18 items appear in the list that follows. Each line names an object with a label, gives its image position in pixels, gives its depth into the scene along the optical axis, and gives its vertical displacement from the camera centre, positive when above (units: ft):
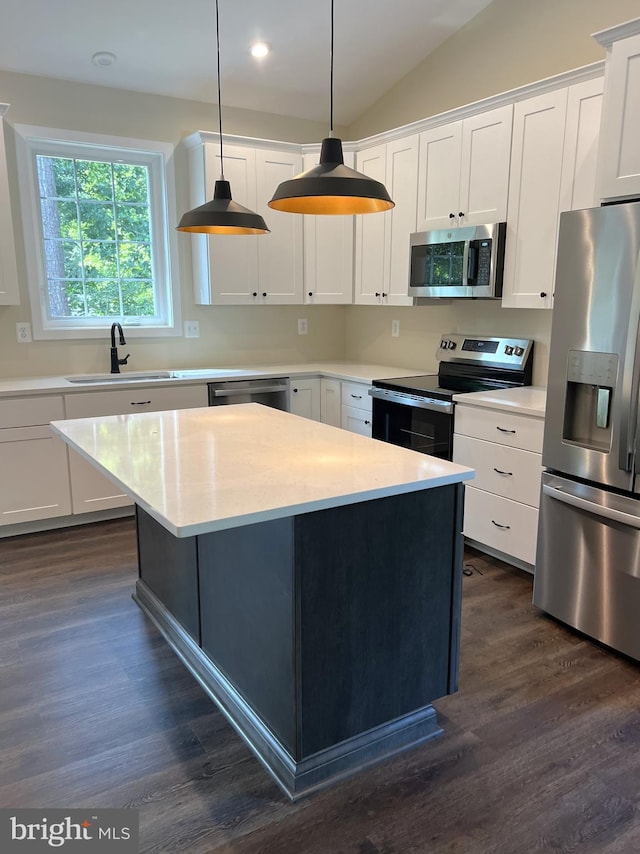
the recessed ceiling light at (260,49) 12.82 +5.18
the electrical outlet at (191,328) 15.07 -0.50
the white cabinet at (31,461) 11.70 -2.89
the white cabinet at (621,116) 7.76 +2.37
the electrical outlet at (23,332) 13.19 -0.53
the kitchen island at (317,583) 5.61 -2.64
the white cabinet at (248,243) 13.87 +1.42
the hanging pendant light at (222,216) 7.53 +1.07
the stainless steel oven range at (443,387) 11.48 -1.48
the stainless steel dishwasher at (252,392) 13.66 -1.84
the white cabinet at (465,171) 11.10 +2.51
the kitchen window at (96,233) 13.26 +1.60
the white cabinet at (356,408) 13.46 -2.14
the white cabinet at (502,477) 9.89 -2.70
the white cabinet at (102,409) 12.34 -2.01
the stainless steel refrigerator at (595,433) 7.62 -1.59
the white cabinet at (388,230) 13.20 +1.67
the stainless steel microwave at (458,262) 11.24 +0.84
